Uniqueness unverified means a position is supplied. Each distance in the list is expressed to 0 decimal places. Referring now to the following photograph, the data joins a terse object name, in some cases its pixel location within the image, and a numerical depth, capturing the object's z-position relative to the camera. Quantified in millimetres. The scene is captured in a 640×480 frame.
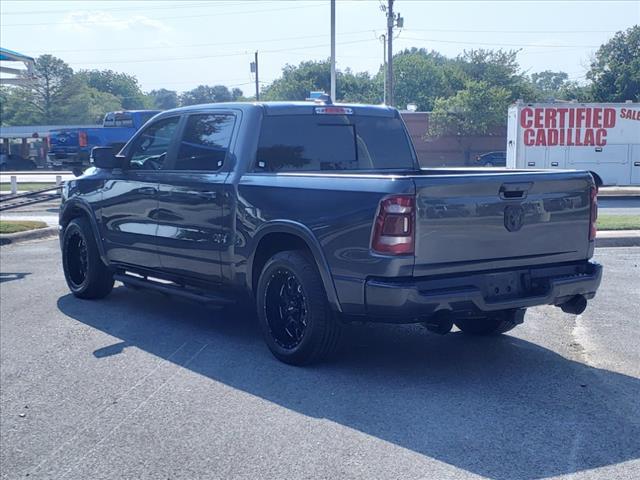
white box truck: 31000
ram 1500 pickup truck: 5758
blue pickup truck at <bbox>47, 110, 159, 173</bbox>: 23656
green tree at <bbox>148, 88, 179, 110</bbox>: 127694
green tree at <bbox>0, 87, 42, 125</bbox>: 92000
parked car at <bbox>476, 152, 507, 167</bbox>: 48219
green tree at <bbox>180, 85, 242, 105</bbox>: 110125
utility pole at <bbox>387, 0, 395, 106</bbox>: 38022
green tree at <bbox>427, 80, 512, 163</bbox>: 52656
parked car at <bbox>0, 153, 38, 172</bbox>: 59344
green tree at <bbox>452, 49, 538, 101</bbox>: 61181
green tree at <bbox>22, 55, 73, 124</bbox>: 91312
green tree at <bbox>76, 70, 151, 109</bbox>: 110438
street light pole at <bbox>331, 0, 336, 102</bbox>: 30544
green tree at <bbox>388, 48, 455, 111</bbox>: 88250
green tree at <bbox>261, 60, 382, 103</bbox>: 63844
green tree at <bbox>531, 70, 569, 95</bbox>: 164725
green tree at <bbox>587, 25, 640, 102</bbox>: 57188
